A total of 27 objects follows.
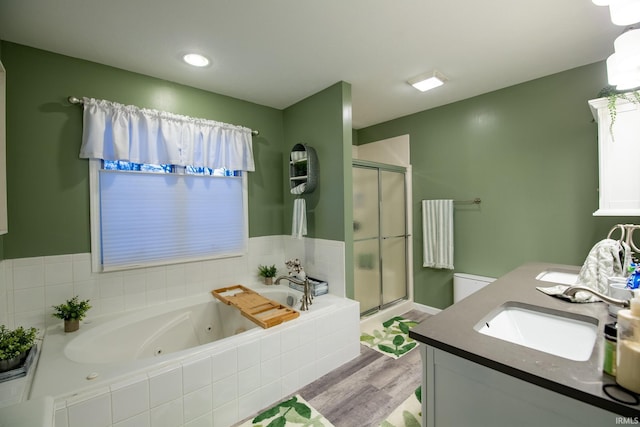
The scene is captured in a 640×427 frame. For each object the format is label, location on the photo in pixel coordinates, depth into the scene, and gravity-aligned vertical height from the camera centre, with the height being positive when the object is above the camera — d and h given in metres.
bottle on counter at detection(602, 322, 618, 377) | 0.77 -0.43
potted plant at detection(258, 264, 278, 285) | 2.94 -0.65
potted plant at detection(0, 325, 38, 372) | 1.38 -0.68
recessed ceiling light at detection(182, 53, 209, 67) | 2.06 +1.23
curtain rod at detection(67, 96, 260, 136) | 2.00 +0.89
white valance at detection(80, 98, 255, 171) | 2.09 +0.70
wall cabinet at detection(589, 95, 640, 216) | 1.66 +0.32
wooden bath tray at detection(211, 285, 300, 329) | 2.00 -0.77
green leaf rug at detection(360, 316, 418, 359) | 2.50 -1.28
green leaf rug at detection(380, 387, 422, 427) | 1.66 -1.31
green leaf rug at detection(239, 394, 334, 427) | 1.67 -1.31
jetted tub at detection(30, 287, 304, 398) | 1.42 -0.83
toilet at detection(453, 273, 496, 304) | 2.79 -0.78
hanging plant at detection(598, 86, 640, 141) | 1.65 +0.68
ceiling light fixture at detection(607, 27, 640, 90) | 1.17 +0.67
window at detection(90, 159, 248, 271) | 2.17 +0.02
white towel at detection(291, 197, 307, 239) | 2.78 -0.06
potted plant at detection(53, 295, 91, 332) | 1.89 -0.68
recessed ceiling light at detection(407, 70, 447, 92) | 2.36 +1.18
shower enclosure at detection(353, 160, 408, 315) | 3.00 -0.27
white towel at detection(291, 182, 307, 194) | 2.75 +0.26
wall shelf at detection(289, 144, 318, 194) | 2.72 +0.47
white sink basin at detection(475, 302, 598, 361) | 1.14 -0.55
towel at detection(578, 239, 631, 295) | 1.43 -0.31
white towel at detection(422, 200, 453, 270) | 3.03 -0.26
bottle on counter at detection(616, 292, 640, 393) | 0.69 -0.37
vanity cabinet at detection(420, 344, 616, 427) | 0.76 -0.61
